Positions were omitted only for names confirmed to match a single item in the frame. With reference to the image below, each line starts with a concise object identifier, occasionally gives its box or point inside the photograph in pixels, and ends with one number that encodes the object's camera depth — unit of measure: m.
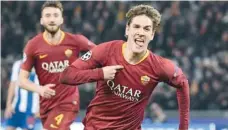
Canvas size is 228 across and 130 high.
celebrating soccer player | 10.77
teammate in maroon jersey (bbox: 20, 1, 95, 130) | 15.22
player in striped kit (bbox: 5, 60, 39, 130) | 19.92
